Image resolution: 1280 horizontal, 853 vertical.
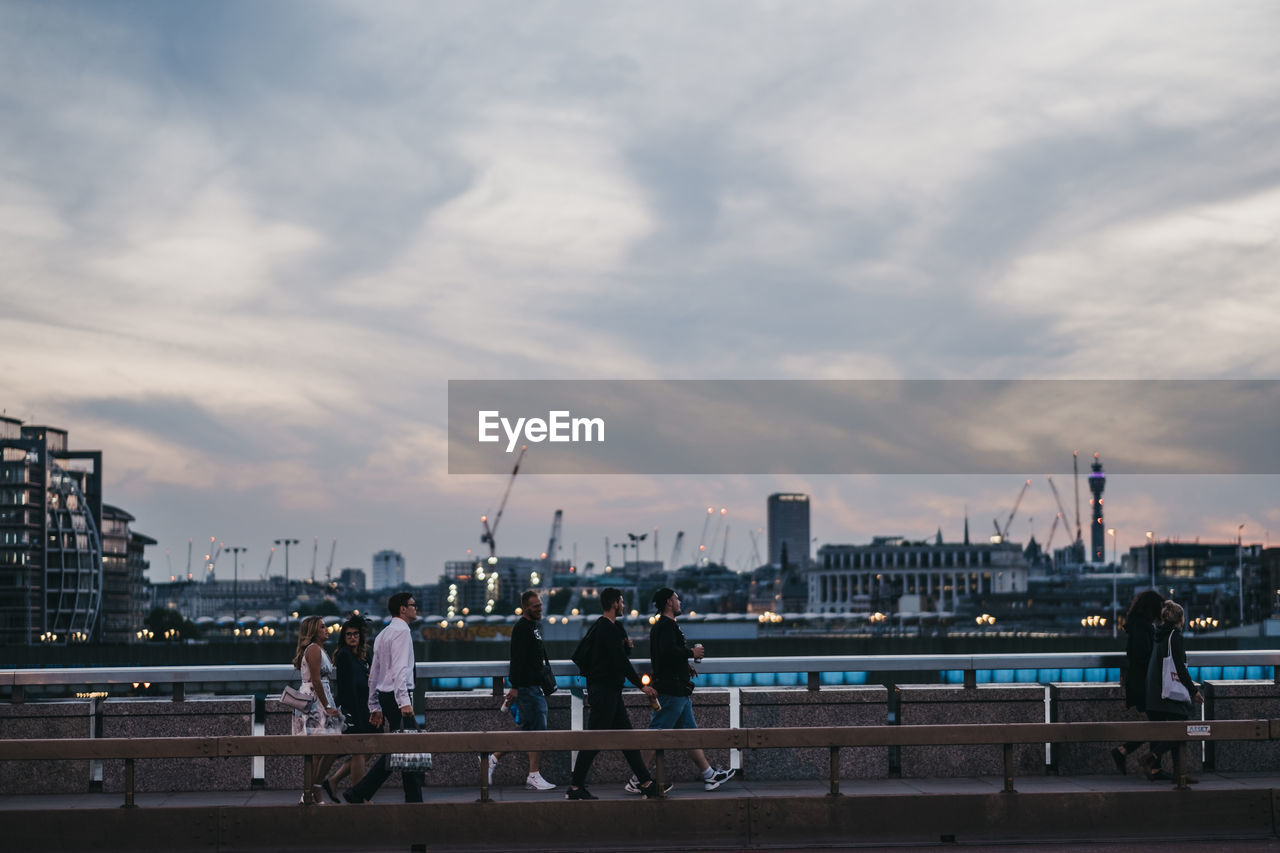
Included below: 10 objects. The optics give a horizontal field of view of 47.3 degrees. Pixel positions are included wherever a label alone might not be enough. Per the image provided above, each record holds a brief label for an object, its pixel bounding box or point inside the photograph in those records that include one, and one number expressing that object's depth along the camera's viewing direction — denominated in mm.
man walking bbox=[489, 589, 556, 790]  17625
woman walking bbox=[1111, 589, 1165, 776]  18609
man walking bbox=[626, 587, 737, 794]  17766
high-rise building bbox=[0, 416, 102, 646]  197375
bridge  15203
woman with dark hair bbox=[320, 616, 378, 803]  16906
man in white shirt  16594
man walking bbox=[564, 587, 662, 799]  17625
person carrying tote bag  18281
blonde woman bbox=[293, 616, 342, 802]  16500
